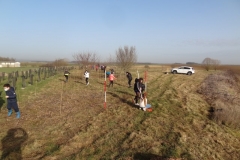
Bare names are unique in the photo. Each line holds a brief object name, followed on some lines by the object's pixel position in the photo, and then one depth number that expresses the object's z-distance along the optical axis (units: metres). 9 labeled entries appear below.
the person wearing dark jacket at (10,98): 7.70
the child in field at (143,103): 9.09
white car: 31.66
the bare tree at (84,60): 21.97
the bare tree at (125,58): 24.66
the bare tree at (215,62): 47.92
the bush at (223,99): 9.05
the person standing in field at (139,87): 9.28
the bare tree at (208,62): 45.38
